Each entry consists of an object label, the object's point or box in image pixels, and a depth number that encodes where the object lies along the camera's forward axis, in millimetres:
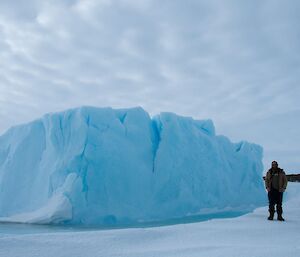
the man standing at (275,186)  6500
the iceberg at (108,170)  13516
